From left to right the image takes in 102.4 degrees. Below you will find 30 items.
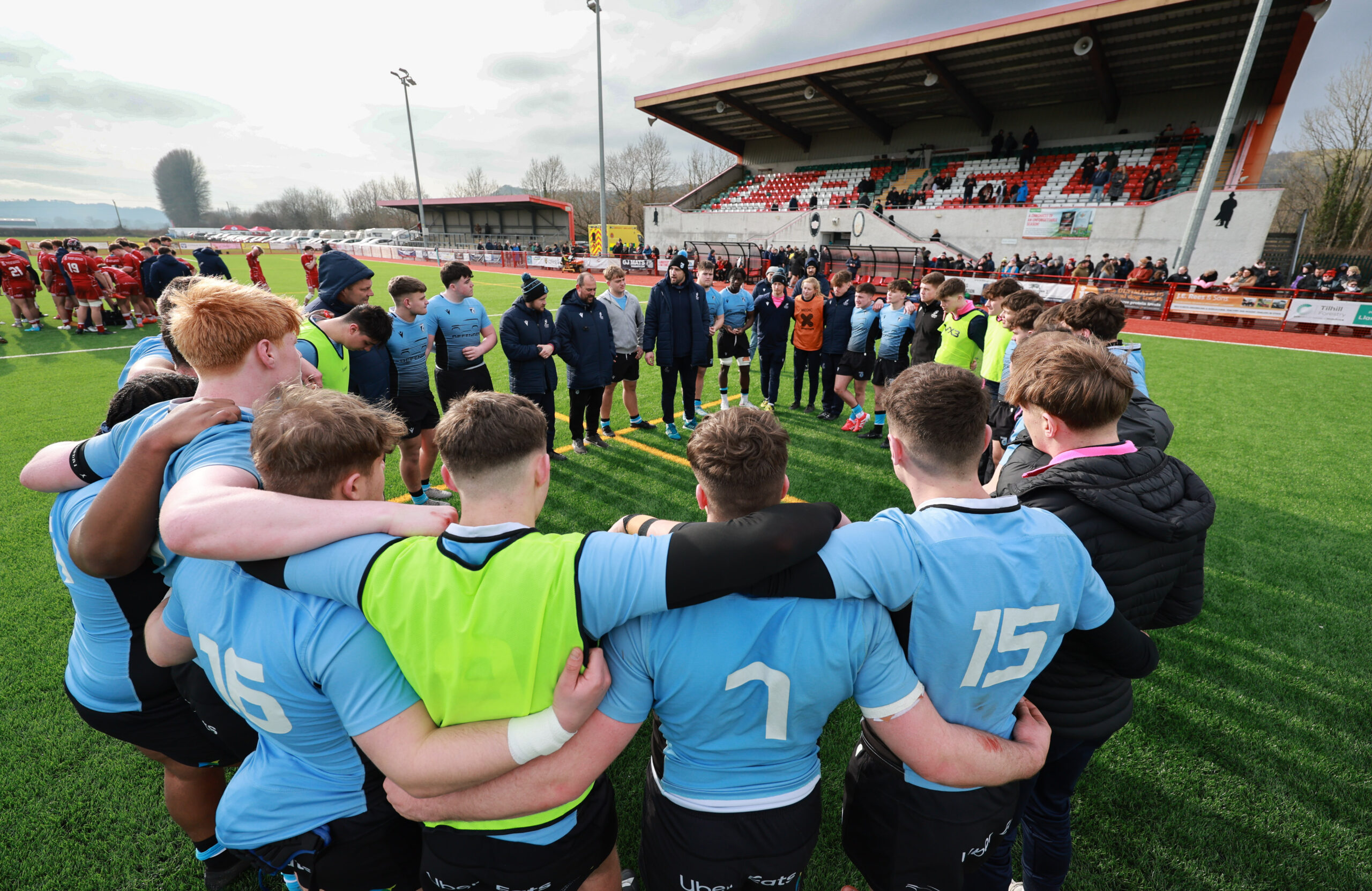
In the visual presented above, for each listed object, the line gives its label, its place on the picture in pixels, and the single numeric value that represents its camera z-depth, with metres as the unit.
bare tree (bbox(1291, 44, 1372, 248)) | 26.61
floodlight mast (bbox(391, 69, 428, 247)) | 37.19
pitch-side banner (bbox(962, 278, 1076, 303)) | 17.64
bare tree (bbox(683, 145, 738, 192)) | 56.25
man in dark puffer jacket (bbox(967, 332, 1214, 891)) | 1.63
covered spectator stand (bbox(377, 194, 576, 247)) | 49.91
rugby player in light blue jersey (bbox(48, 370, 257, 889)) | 1.58
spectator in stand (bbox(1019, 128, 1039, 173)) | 26.91
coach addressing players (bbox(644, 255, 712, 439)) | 6.70
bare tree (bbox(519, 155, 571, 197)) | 65.44
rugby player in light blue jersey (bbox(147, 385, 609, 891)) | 1.20
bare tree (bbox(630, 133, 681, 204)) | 54.72
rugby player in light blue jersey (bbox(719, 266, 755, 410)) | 7.86
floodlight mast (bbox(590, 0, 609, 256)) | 25.44
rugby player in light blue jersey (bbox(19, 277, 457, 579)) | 1.20
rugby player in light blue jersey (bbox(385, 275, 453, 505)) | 4.86
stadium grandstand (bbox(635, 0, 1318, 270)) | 20.14
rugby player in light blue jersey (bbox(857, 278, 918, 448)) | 6.77
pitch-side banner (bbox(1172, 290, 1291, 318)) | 15.19
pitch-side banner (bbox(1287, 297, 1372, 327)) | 14.08
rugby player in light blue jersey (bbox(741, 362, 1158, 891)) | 1.31
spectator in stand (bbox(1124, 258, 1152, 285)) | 17.91
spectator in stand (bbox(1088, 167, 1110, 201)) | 23.12
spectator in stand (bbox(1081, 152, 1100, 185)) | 24.52
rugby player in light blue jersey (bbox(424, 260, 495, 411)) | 5.27
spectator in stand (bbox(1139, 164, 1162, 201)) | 22.38
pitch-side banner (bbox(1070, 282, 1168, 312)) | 16.89
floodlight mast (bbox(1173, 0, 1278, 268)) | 13.82
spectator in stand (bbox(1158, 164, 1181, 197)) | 22.66
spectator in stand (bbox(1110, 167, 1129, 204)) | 22.67
